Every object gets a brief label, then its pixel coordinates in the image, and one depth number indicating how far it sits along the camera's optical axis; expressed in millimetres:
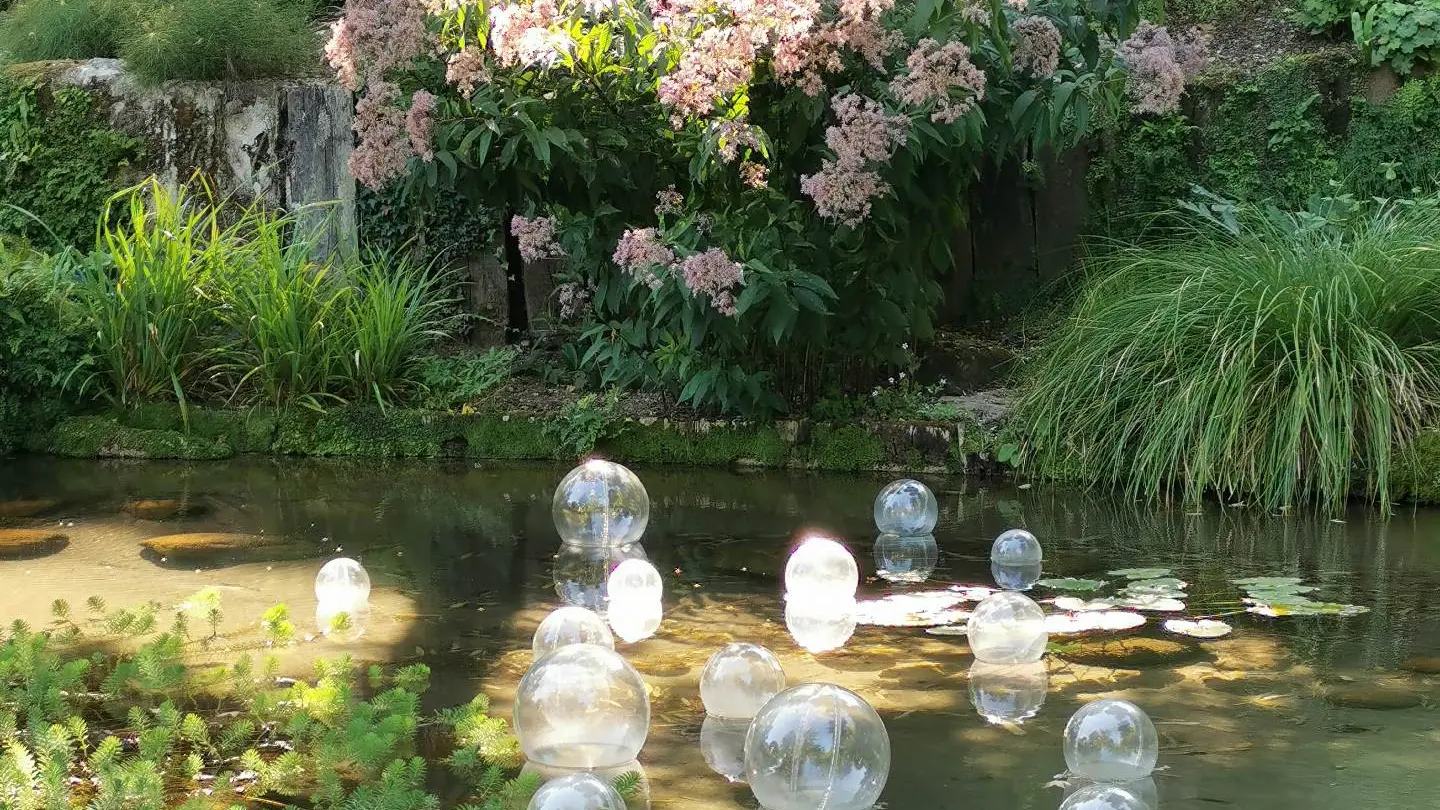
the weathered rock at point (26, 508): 6570
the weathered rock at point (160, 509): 6551
